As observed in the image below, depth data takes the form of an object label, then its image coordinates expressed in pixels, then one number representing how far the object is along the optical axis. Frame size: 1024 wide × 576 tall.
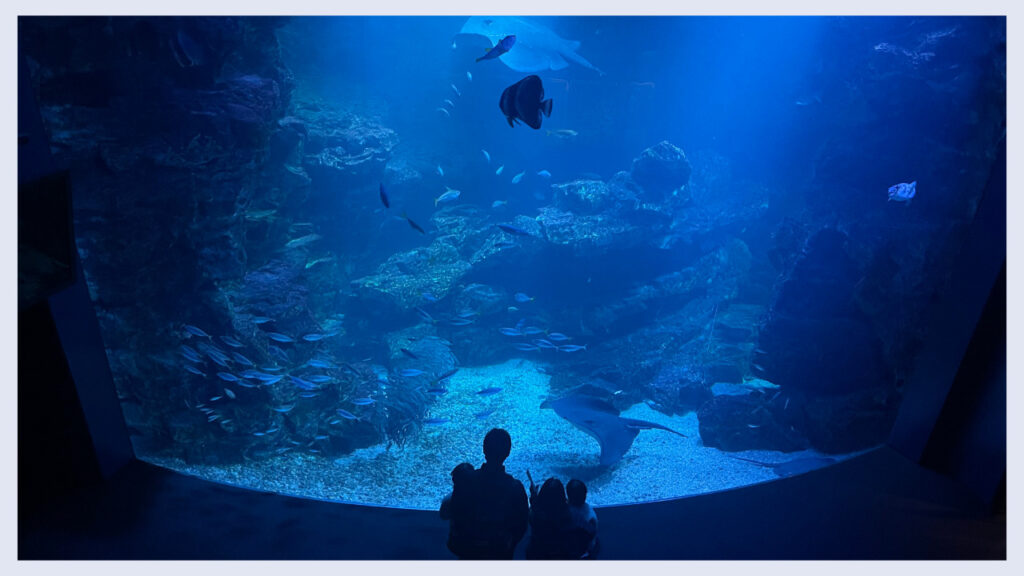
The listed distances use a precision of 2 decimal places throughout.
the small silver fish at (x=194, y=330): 5.39
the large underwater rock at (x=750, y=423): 5.71
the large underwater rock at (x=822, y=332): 5.40
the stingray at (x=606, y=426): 5.41
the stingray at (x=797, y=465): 4.64
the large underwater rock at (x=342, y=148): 11.34
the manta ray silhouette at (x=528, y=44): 12.89
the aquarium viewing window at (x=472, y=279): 5.05
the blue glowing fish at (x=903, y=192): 4.98
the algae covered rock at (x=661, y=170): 10.95
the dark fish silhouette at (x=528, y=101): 3.06
